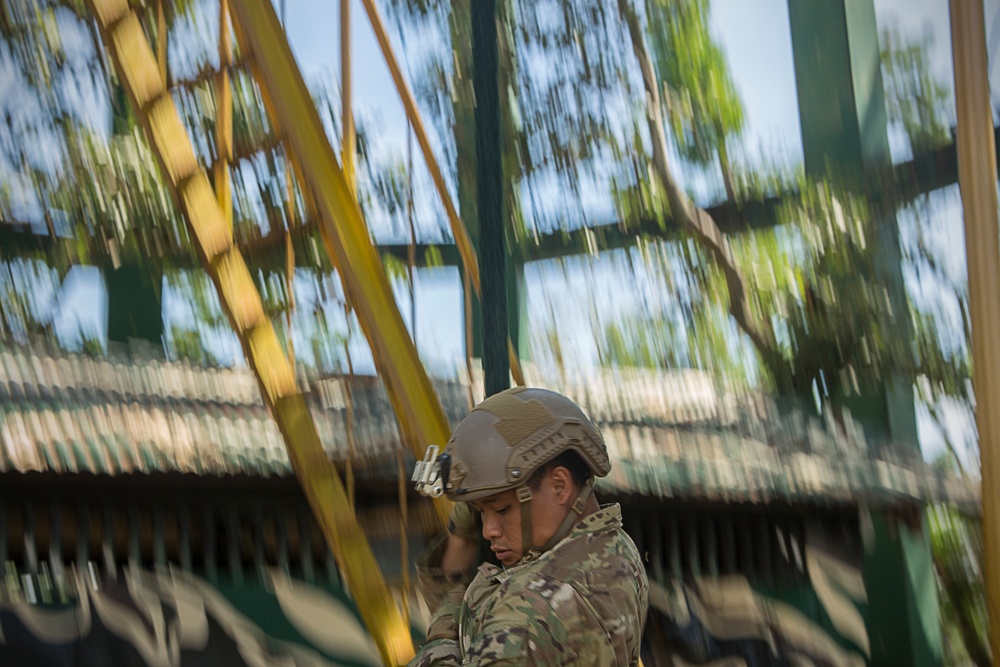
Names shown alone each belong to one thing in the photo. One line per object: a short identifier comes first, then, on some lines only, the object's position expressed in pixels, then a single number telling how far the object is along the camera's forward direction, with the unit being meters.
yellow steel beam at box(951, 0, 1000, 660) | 4.91
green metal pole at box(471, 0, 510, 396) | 3.04
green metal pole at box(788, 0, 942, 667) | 8.27
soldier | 2.42
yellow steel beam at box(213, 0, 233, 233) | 4.74
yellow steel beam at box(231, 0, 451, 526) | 4.00
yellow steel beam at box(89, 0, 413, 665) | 4.19
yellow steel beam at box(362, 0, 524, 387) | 5.52
